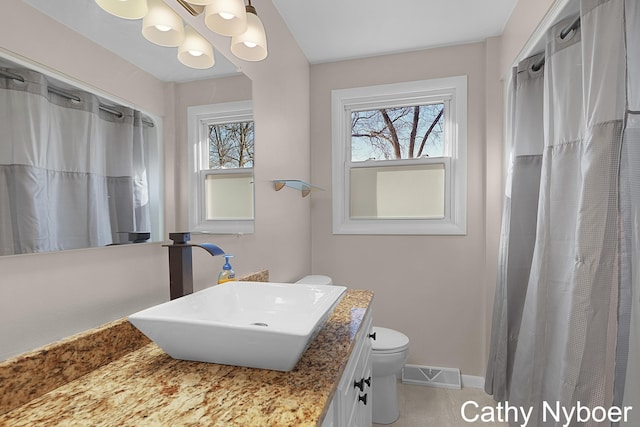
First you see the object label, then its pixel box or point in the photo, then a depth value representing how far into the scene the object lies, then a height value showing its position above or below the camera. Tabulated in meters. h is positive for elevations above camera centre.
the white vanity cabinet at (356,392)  0.84 -0.59
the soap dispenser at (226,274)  1.28 -0.27
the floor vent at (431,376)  2.30 -1.26
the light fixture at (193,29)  0.94 +0.63
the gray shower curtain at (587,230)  1.06 -0.10
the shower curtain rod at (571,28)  1.38 +0.80
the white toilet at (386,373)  1.85 -0.99
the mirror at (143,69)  0.75 +0.46
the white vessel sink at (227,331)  0.67 -0.29
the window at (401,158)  2.36 +0.39
